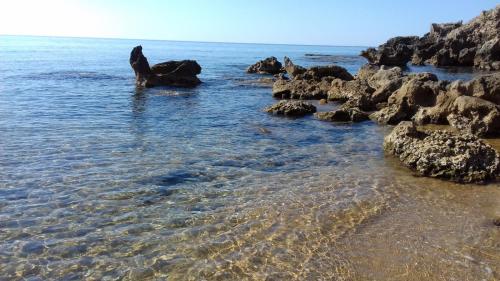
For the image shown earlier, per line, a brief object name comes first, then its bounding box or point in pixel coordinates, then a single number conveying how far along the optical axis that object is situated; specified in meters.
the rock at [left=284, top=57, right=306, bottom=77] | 35.94
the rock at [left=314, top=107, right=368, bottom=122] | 19.44
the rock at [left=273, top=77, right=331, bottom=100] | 27.06
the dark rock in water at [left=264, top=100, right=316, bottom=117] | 20.75
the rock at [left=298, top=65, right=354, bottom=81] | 32.28
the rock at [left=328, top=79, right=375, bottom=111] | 22.35
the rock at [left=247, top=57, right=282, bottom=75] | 46.91
